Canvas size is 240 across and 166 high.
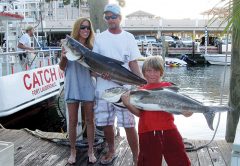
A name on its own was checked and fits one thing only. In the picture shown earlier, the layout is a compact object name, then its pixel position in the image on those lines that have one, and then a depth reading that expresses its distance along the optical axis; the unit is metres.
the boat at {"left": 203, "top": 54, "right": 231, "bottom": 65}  25.72
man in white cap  2.92
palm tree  3.80
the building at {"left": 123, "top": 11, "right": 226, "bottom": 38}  42.17
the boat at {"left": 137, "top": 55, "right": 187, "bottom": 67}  24.36
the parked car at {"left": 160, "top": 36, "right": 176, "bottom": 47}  33.31
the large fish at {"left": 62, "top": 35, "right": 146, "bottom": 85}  2.78
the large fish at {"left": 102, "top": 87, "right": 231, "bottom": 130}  2.22
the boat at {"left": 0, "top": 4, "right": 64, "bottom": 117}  6.18
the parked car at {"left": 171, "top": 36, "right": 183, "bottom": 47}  32.77
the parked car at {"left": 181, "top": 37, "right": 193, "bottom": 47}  32.78
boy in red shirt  2.34
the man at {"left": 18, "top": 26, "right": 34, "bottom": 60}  7.88
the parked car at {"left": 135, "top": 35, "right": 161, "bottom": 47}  34.87
